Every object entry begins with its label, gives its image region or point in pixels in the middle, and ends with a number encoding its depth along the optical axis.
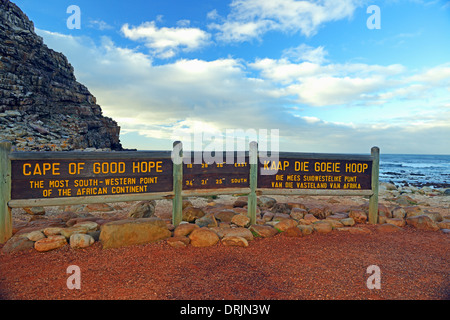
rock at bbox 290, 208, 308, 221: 8.43
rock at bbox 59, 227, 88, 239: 6.12
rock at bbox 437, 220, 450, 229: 7.97
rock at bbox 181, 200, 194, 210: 9.46
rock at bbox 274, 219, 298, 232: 7.24
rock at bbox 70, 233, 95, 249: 5.80
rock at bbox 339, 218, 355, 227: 7.92
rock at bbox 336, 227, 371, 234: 7.38
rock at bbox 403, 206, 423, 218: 8.81
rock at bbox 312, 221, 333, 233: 7.33
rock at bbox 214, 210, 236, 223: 7.88
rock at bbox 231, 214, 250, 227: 7.39
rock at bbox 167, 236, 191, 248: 5.91
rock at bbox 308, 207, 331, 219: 8.73
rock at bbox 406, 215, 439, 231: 7.87
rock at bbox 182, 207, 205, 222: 7.86
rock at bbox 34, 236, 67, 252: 5.64
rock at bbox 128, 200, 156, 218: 9.02
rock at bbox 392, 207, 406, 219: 8.72
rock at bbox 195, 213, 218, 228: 7.22
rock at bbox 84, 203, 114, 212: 10.95
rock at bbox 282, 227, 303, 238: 6.90
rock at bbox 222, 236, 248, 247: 6.12
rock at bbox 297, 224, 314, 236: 7.09
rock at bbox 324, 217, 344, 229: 7.72
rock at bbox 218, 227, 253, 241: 6.48
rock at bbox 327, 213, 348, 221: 8.18
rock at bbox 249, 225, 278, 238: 6.83
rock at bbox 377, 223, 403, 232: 7.61
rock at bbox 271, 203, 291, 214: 9.64
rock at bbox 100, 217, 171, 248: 5.83
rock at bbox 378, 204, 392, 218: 8.71
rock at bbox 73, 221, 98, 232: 6.57
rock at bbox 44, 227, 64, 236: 6.09
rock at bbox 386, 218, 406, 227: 8.12
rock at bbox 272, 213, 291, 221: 8.04
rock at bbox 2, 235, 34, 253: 5.61
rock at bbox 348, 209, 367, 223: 8.45
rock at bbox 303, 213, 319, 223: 7.98
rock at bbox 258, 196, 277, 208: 11.05
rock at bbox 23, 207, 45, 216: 9.73
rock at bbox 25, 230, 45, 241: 5.90
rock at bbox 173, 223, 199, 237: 6.39
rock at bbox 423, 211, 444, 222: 8.86
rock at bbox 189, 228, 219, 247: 6.02
